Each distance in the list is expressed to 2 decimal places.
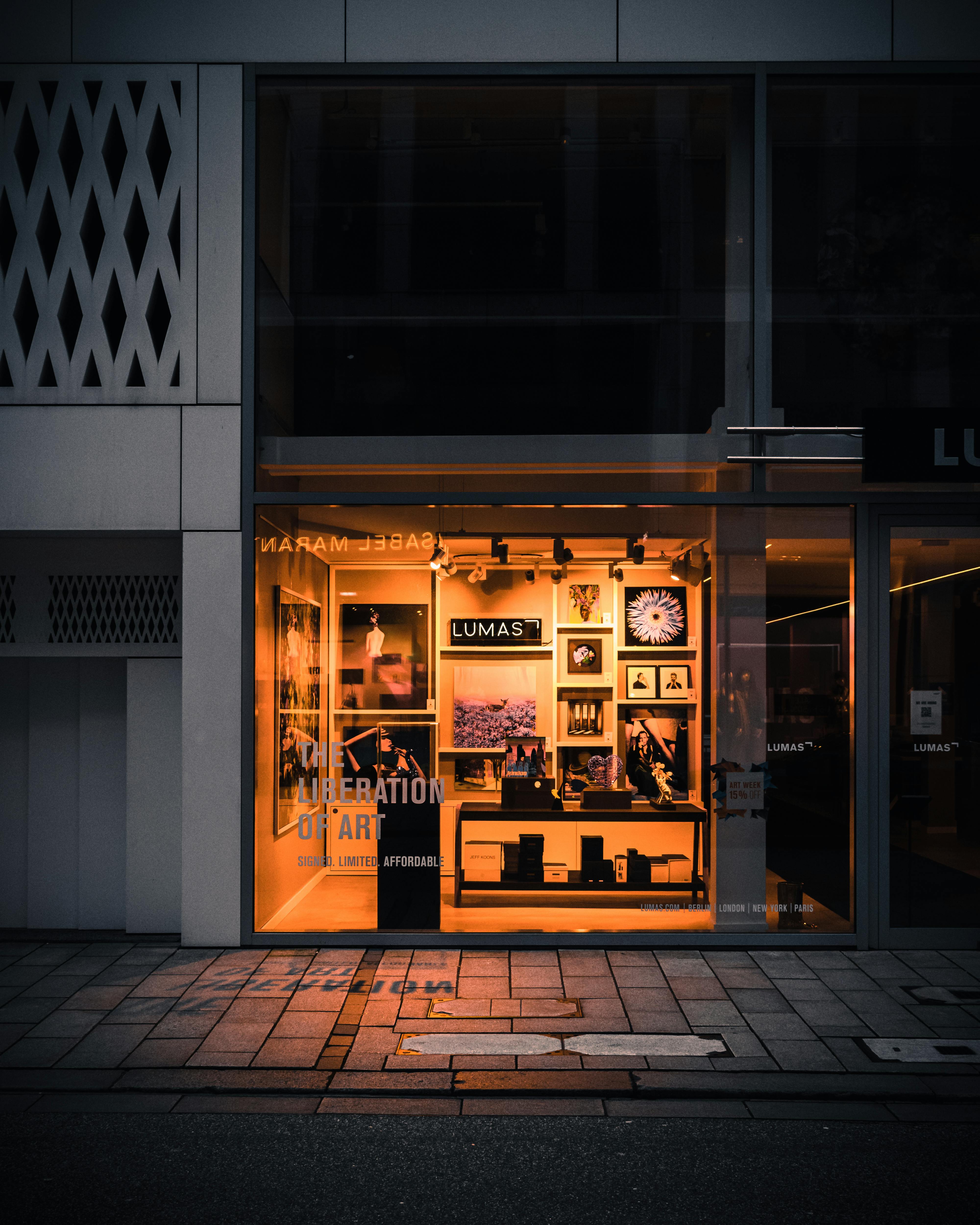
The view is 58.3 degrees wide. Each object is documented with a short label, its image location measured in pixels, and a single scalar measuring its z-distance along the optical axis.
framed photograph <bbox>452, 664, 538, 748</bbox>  7.39
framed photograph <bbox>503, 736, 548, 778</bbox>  7.45
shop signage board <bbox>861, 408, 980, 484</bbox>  6.71
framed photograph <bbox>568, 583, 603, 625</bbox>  7.39
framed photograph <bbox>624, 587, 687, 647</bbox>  7.26
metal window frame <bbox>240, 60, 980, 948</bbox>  6.71
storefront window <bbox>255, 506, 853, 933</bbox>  6.83
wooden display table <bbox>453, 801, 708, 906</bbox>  6.95
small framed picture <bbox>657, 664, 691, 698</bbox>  7.21
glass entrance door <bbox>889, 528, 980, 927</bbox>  6.77
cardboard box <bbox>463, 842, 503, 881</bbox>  7.12
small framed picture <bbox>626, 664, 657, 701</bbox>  7.43
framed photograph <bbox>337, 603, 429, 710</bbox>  7.07
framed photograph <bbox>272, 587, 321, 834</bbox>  6.96
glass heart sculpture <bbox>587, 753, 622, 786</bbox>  7.40
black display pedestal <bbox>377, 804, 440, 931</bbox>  6.79
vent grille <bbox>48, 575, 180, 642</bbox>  7.10
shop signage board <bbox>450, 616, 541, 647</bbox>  7.45
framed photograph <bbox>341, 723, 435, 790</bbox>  7.00
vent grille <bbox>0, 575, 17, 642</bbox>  7.14
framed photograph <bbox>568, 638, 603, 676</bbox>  7.67
